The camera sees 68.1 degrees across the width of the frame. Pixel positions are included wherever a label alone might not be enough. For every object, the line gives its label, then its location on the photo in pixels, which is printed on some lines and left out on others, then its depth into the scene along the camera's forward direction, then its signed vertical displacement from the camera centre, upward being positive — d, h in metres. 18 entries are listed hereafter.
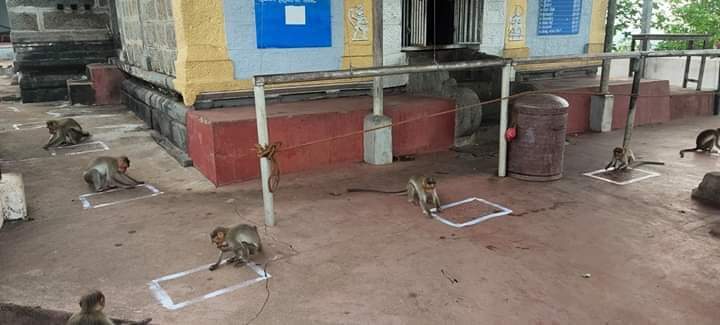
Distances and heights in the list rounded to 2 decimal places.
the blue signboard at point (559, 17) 10.38 +0.36
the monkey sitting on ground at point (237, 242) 3.94 -1.47
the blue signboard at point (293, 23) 7.20 +0.22
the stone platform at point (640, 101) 9.12 -1.22
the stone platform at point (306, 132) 6.05 -1.14
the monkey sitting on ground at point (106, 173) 5.81 -1.41
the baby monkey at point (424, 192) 5.06 -1.46
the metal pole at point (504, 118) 6.16 -0.94
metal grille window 9.21 +0.26
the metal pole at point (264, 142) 4.51 -0.87
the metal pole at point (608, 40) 8.44 -0.08
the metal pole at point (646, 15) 11.69 +0.42
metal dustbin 5.99 -1.12
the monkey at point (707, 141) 7.40 -1.46
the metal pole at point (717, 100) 10.83 -1.33
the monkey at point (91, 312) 2.79 -1.41
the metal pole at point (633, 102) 6.62 -0.82
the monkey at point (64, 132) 7.83 -1.32
